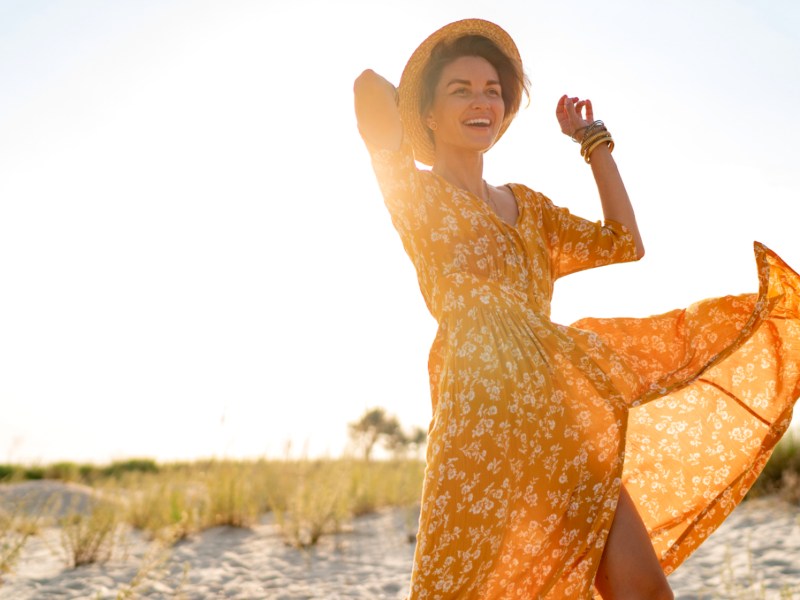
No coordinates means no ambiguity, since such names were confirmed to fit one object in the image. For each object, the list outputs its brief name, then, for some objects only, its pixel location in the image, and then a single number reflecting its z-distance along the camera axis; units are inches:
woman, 84.9
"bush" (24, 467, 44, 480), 533.0
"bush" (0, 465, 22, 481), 537.8
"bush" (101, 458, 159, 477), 604.7
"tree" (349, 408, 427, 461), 805.9
